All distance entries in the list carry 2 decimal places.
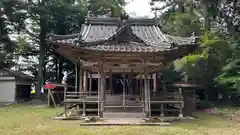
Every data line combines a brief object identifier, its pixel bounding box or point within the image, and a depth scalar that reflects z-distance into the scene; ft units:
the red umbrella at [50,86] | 60.33
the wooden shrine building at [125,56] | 33.71
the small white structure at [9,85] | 77.77
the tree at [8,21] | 76.59
